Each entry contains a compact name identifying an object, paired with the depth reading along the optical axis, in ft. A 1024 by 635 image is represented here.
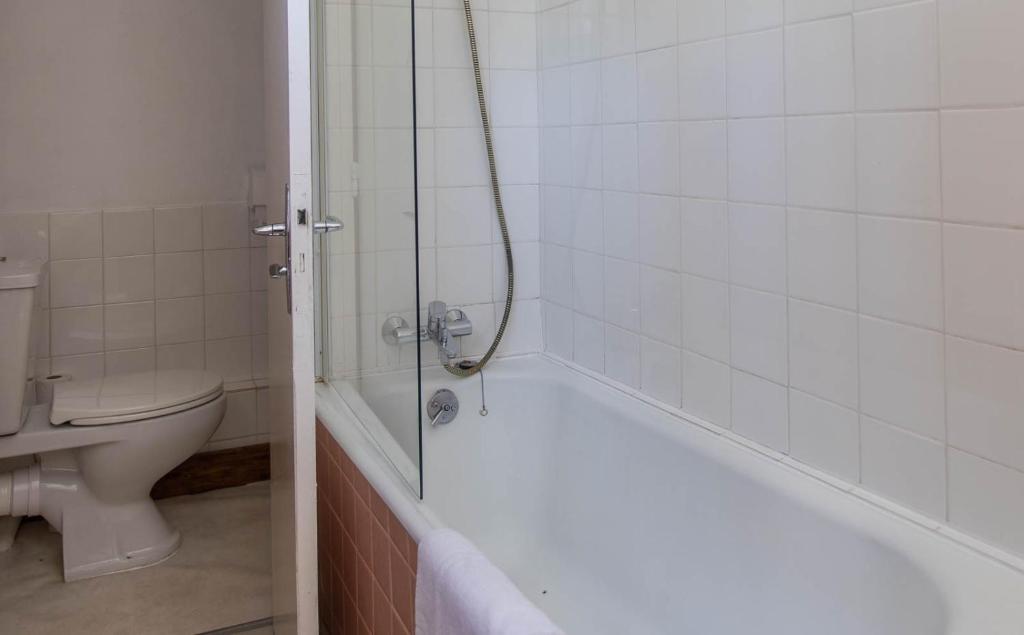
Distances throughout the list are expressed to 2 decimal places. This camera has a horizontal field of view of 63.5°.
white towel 3.25
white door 4.61
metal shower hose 6.75
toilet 7.14
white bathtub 3.85
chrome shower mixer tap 6.50
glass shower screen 4.35
